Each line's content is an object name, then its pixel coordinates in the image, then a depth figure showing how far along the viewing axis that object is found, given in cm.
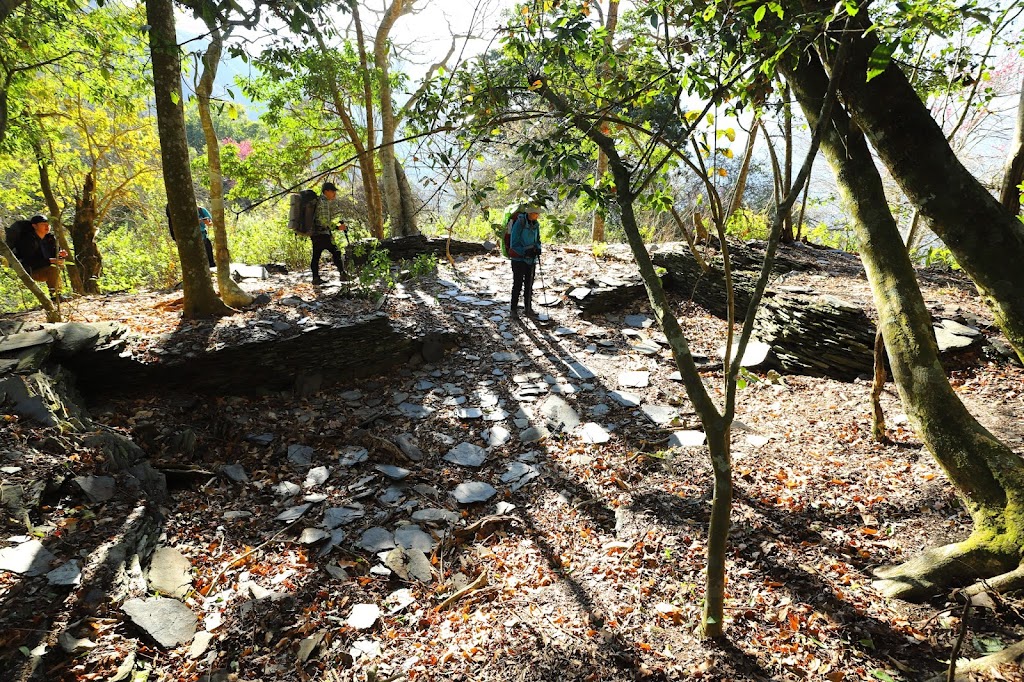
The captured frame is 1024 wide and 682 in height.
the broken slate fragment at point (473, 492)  504
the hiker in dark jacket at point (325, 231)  873
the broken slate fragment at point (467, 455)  569
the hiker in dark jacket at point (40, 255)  754
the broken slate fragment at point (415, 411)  656
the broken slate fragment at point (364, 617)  365
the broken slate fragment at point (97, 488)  415
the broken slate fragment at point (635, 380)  686
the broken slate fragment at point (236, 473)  529
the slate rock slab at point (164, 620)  329
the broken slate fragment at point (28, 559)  326
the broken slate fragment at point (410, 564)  411
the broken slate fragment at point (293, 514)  476
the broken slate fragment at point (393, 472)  540
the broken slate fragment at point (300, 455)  569
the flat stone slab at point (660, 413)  596
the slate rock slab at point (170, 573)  373
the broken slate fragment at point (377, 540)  443
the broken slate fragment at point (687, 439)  534
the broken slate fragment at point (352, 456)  570
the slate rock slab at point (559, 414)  615
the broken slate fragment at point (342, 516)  473
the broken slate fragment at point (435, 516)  476
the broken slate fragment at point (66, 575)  330
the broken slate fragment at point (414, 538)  442
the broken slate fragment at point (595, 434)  577
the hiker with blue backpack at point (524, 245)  824
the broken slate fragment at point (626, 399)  643
